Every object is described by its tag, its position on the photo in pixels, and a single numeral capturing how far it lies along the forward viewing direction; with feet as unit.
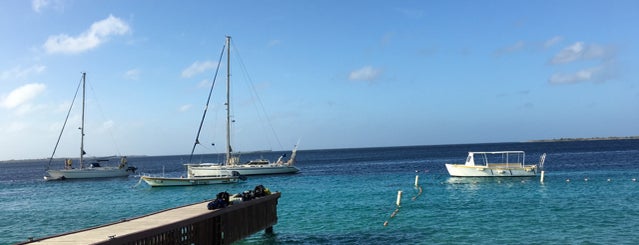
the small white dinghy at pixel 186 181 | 192.44
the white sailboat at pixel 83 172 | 274.98
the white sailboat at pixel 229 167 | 243.81
